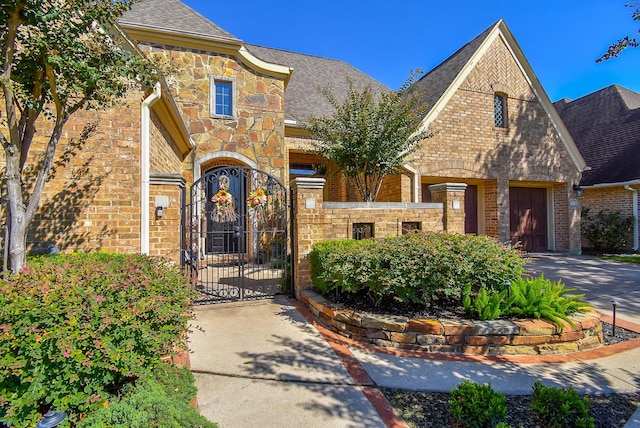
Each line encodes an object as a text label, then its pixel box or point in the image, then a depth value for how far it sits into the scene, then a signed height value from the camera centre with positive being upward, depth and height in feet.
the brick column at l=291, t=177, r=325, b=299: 19.29 -0.13
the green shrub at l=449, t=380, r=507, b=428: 7.61 -4.55
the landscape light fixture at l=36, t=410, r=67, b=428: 6.07 -3.89
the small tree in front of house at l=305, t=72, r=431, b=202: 25.58 +6.92
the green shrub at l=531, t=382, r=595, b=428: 7.52 -4.57
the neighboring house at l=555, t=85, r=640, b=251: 43.68 +11.45
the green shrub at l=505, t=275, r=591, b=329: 13.61 -3.71
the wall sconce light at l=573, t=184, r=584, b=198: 42.29 +3.89
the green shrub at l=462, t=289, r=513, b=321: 13.62 -3.75
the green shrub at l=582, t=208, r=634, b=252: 42.67 -1.51
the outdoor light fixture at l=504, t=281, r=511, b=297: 14.62 -3.15
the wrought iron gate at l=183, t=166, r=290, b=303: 20.36 -2.53
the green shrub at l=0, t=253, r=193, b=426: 6.88 -2.74
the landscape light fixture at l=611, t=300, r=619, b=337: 14.32 -4.95
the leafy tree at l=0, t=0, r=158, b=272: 11.08 +5.66
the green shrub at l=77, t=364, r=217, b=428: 6.40 -4.00
